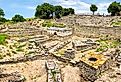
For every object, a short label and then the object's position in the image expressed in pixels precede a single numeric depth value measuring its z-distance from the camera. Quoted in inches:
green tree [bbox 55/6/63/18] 1041.6
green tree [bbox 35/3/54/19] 1020.7
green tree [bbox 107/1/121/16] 964.7
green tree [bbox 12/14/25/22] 1011.9
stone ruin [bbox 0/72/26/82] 361.8
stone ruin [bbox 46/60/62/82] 361.5
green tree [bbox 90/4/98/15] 1047.3
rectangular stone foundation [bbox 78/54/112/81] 368.9
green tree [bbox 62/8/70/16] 1080.4
